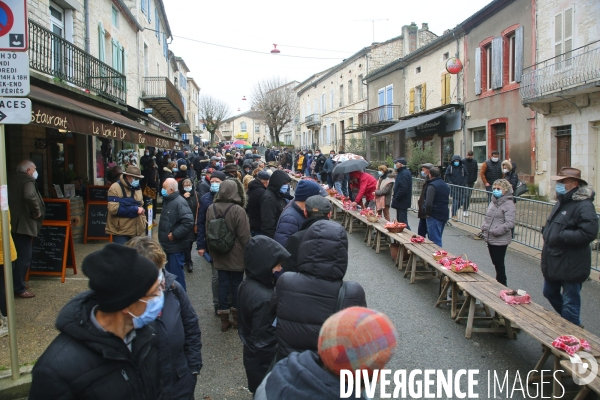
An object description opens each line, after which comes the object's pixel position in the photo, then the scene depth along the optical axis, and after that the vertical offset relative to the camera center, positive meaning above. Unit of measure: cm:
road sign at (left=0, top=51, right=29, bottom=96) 385 +88
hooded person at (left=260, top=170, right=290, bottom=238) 607 -39
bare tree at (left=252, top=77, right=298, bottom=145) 5741 +882
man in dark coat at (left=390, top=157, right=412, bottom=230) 955 -35
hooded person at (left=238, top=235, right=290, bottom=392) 327 -95
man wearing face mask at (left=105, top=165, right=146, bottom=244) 684 -49
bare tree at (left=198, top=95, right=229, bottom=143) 6769 +946
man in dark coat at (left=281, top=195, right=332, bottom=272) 458 -36
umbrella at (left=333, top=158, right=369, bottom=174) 1045 +17
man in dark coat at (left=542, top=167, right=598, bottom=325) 478 -73
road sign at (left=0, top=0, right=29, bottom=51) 386 +127
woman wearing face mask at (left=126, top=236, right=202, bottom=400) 240 -93
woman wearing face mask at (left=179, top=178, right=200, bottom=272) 791 -40
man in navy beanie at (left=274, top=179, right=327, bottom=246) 510 -44
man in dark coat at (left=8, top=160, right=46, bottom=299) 598 -44
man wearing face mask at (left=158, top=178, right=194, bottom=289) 594 -67
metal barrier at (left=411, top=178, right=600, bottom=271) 940 -96
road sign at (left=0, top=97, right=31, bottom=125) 388 +57
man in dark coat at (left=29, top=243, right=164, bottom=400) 188 -68
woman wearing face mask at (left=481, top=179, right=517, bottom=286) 609 -69
